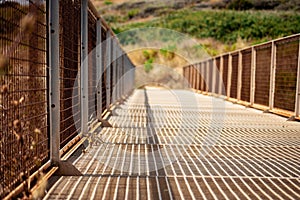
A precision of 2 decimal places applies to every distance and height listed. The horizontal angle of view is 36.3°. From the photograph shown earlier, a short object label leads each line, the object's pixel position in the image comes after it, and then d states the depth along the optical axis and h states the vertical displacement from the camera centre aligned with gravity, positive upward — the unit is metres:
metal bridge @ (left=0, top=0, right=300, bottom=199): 2.49 -0.74
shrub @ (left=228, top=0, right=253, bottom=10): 49.00 +7.37
